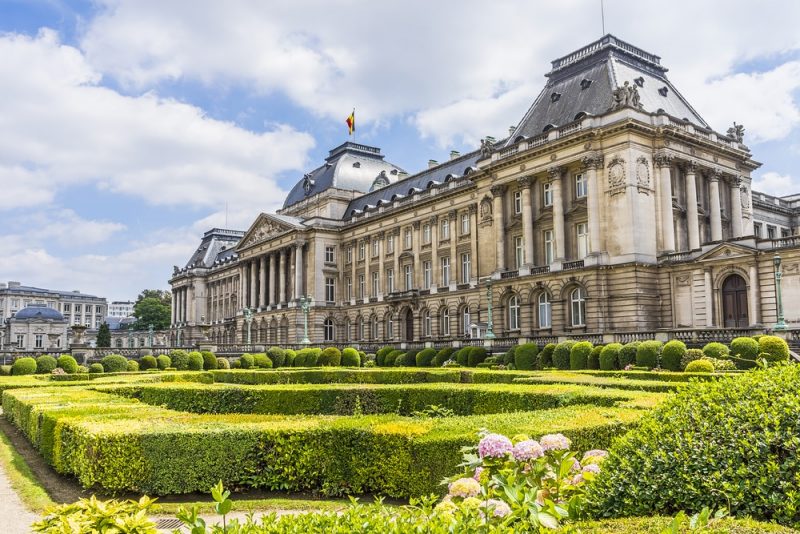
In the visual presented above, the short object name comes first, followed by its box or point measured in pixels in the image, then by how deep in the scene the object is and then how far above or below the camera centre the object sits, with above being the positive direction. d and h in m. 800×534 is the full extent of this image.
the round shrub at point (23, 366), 44.34 -2.45
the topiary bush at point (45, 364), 46.16 -2.42
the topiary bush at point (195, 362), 49.88 -2.63
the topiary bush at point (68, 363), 44.94 -2.36
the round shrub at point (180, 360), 50.44 -2.51
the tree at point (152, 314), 134.50 +2.34
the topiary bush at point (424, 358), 47.28 -2.50
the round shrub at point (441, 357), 46.23 -2.40
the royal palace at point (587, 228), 43.97 +7.08
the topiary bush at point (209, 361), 51.75 -2.68
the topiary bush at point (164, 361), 50.91 -2.61
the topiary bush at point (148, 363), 49.53 -2.63
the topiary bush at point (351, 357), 48.97 -2.43
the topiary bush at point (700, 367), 25.86 -1.87
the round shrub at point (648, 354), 32.34 -1.70
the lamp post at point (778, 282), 33.59 +1.60
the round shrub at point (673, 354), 30.95 -1.65
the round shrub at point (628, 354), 33.47 -1.75
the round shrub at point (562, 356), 37.19 -1.98
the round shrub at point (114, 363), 47.62 -2.52
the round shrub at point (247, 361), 52.53 -2.77
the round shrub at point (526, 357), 39.28 -2.12
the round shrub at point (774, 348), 28.94 -1.37
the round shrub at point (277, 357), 56.31 -2.69
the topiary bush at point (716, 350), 30.85 -1.51
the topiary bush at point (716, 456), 5.14 -1.09
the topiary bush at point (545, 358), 38.47 -2.14
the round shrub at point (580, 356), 36.00 -1.94
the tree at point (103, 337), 84.75 -1.28
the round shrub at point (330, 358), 49.00 -2.46
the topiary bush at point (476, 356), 43.31 -2.23
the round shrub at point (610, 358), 34.06 -1.96
